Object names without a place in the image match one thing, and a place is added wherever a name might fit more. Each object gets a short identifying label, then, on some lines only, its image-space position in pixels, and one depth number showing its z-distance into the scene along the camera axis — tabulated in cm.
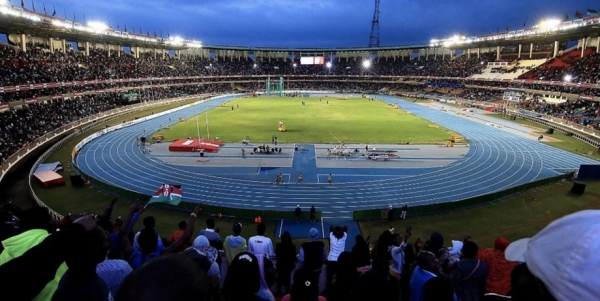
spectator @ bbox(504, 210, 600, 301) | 182
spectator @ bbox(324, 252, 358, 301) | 531
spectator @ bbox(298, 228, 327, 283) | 721
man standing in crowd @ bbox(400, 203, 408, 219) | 2262
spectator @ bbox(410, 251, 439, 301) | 590
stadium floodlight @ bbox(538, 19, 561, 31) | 7414
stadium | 2128
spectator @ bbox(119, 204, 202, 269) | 709
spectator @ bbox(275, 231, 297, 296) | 875
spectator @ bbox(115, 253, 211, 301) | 192
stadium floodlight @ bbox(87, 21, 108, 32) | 7188
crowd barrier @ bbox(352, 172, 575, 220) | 2273
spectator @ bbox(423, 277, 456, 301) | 431
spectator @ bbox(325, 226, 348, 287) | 1123
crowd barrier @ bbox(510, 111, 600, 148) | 4572
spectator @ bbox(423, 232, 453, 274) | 921
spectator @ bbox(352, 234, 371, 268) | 958
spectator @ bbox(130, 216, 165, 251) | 751
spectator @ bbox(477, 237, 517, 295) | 718
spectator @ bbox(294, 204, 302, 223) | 2228
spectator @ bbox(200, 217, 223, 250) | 1074
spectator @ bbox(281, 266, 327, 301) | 450
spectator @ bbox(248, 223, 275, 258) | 996
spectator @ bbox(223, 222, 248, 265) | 998
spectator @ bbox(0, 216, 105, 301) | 290
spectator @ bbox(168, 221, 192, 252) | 1122
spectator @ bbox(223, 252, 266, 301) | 356
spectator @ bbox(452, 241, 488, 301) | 677
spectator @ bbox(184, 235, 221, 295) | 288
